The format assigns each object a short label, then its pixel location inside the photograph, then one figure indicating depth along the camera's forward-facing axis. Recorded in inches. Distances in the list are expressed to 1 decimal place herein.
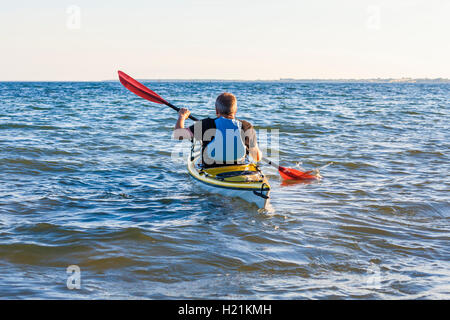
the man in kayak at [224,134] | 230.8
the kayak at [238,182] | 227.8
